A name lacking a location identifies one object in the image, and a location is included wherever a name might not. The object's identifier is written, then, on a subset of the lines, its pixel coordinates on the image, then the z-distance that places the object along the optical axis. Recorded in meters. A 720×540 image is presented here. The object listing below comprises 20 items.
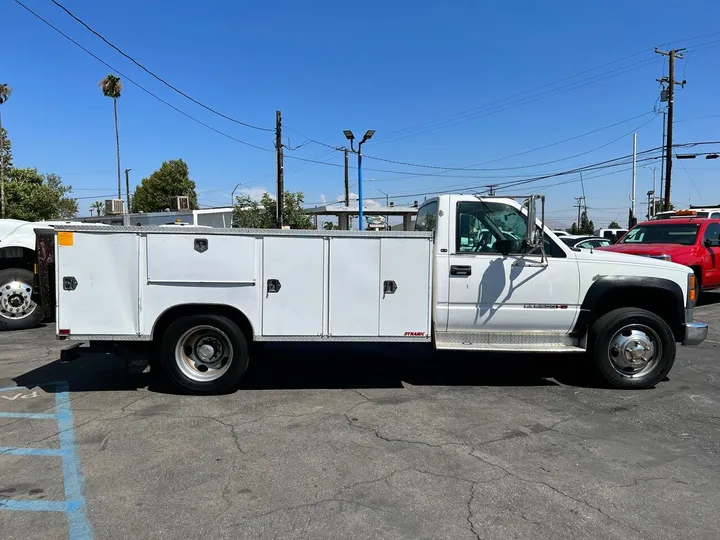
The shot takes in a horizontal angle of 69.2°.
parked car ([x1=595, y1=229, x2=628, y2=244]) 28.93
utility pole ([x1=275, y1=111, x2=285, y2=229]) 27.74
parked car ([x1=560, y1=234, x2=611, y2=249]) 17.96
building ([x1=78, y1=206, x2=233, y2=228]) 30.94
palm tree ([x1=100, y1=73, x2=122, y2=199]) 46.28
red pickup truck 11.18
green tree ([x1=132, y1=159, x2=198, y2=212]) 61.69
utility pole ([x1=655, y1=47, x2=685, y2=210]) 28.20
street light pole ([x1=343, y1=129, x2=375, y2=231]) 26.69
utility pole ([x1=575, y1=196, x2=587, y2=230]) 102.65
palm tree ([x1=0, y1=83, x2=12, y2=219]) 32.31
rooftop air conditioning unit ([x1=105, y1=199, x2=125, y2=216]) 31.68
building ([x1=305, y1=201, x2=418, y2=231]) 38.66
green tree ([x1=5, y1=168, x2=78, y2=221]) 34.84
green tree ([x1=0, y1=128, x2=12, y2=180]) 46.98
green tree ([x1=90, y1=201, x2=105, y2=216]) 88.19
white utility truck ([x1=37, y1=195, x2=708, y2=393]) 5.32
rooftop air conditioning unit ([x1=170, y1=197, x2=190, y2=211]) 39.57
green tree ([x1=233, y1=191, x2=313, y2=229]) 38.06
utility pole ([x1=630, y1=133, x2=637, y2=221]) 37.38
